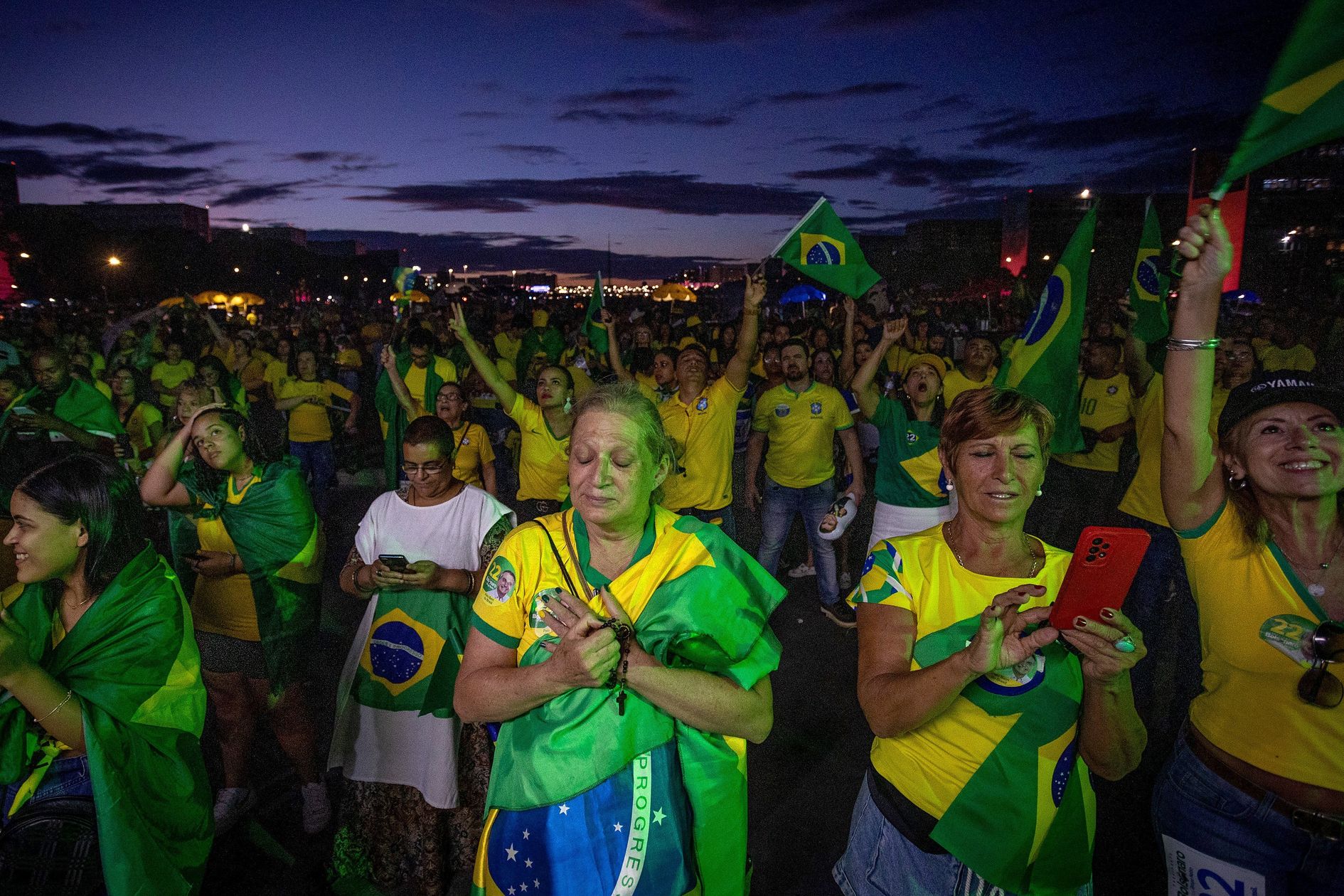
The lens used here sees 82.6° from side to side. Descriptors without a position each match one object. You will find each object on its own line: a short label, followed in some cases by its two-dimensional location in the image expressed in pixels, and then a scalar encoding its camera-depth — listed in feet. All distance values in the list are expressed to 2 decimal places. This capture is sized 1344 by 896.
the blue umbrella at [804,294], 89.45
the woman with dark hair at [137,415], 24.03
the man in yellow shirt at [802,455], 20.16
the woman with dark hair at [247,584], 12.00
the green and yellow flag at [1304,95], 5.23
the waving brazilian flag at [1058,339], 12.98
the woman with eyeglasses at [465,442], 18.40
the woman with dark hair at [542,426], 17.99
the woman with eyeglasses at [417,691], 10.71
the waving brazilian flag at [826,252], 20.18
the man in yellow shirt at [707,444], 18.84
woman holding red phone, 6.26
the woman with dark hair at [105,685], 7.71
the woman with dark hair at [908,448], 17.03
